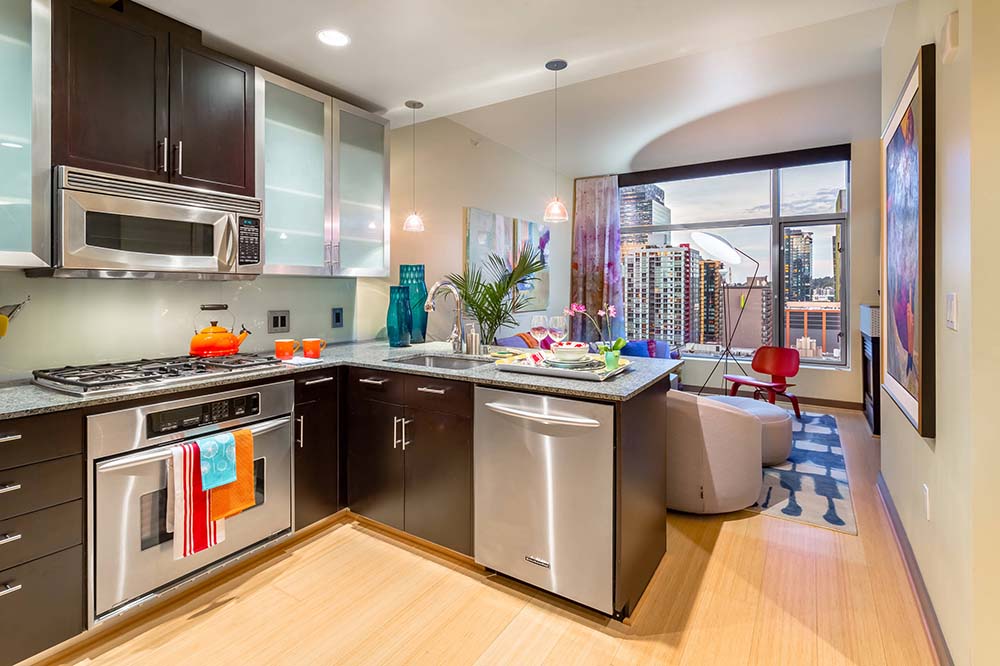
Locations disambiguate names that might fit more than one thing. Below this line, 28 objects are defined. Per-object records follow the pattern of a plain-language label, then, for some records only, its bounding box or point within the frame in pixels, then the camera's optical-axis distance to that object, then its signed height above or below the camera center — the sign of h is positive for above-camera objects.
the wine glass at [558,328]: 2.48 +0.02
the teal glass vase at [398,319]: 3.34 +0.08
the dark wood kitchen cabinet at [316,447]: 2.49 -0.58
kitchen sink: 2.69 -0.16
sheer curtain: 6.61 +1.07
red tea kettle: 2.54 -0.05
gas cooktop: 1.87 -0.17
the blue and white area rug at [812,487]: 2.83 -0.97
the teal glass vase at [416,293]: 3.52 +0.27
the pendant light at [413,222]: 3.45 +0.77
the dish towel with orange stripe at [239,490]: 2.09 -0.66
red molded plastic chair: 4.75 -0.37
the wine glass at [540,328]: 2.54 +0.02
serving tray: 2.05 -0.16
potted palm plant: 4.02 +0.30
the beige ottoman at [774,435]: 3.61 -0.73
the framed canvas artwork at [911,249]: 1.84 +0.34
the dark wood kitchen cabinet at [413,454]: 2.27 -0.58
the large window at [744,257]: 5.55 +0.89
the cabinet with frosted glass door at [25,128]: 1.85 +0.74
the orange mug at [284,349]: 2.66 -0.09
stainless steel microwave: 1.96 +0.44
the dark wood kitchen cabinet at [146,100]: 1.97 +1.00
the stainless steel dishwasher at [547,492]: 1.88 -0.63
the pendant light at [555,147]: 2.87 +1.49
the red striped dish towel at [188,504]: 1.96 -0.67
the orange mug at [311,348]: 2.71 -0.08
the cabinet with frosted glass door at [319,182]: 2.76 +0.88
